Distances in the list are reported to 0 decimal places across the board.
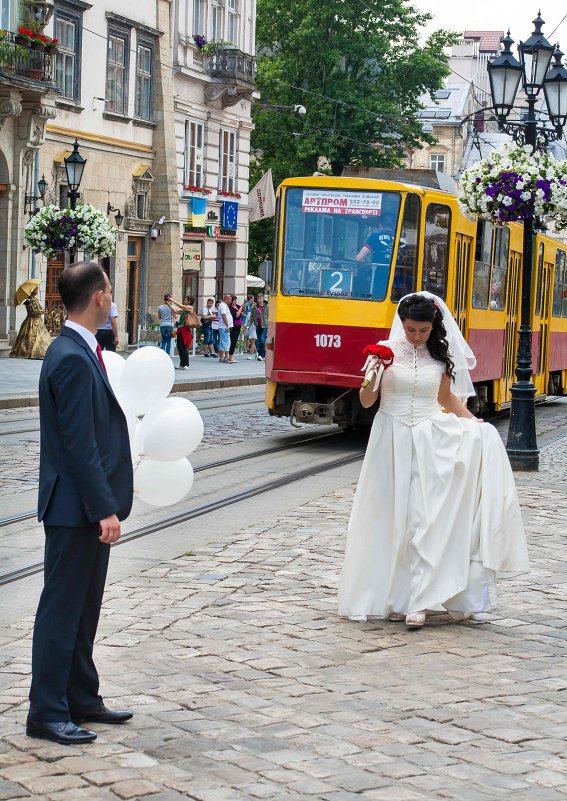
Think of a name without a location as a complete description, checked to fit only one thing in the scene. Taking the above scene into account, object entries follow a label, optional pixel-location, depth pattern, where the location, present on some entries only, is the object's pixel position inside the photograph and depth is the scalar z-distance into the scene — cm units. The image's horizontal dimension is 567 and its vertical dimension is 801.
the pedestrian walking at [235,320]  3459
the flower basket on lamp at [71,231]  2722
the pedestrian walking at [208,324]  3553
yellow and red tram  1573
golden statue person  2881
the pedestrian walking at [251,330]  3762
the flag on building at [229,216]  4200
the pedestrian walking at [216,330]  3432
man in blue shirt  1577
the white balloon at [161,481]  568
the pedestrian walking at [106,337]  2070
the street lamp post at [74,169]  2730
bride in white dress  696
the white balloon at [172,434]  554
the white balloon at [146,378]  561
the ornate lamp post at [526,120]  1431
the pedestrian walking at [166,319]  2938
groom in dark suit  475
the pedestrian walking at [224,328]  3341
